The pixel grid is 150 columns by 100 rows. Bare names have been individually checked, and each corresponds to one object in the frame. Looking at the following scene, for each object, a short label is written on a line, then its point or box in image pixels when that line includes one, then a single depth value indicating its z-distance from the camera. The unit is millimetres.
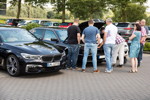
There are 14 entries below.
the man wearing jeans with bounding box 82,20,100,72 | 9383
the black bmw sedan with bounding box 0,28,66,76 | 8242
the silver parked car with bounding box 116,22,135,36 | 25859
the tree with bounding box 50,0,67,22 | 42188
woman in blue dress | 9688
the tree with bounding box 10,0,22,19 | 42062
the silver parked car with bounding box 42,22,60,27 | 34600
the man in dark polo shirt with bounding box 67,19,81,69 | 9844
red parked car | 33716
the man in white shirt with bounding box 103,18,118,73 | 9516
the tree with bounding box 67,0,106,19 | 42856
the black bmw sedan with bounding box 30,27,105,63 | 10364
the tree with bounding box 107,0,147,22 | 40938
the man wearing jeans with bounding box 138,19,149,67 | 11180
